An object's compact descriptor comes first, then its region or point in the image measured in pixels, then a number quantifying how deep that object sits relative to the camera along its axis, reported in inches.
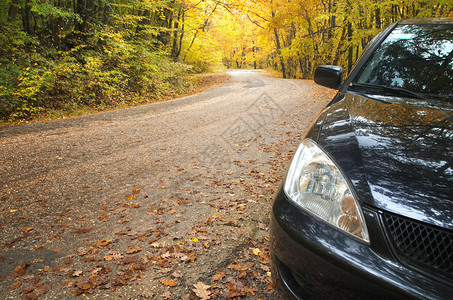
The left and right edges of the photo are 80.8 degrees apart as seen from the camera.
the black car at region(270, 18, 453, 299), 44.2
